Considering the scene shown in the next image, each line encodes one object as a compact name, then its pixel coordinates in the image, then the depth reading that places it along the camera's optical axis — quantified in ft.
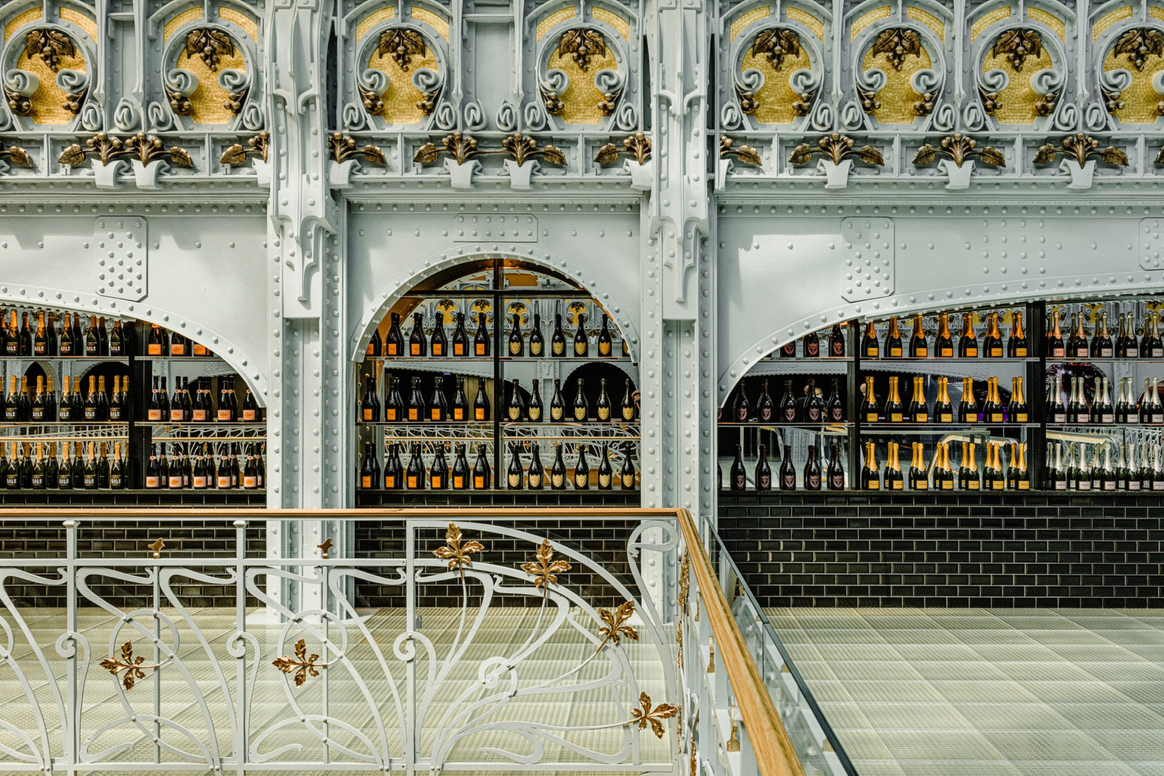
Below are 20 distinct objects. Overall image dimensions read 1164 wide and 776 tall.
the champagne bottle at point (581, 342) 20.18
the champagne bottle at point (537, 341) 20.42
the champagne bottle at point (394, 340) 20.10
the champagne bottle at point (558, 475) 19.07
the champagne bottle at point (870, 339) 20.16
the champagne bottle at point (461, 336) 19.95
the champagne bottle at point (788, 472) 19.62
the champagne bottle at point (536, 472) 19.51
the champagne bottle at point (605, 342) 20.21
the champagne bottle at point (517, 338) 20.49
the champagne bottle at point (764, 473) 19.43
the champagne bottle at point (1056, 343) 19.30
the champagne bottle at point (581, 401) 20.45
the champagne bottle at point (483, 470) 20.27
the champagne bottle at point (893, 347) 19.34
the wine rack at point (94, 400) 19.45
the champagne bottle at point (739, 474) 19.35
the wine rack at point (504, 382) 19.34
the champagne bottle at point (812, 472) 19.08
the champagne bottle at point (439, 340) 20.52
